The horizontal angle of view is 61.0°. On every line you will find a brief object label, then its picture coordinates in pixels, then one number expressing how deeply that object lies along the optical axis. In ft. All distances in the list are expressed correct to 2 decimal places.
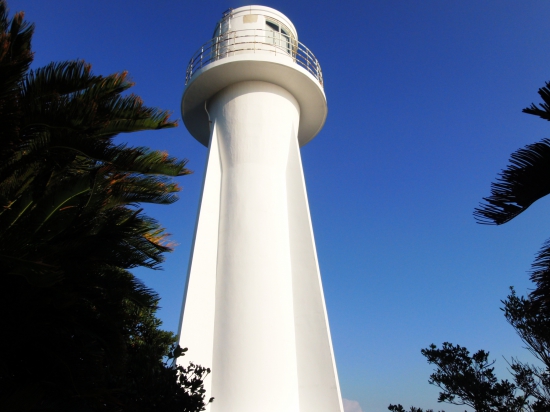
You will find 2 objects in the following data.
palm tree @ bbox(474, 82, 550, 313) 12.55
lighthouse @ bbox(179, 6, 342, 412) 33.45
